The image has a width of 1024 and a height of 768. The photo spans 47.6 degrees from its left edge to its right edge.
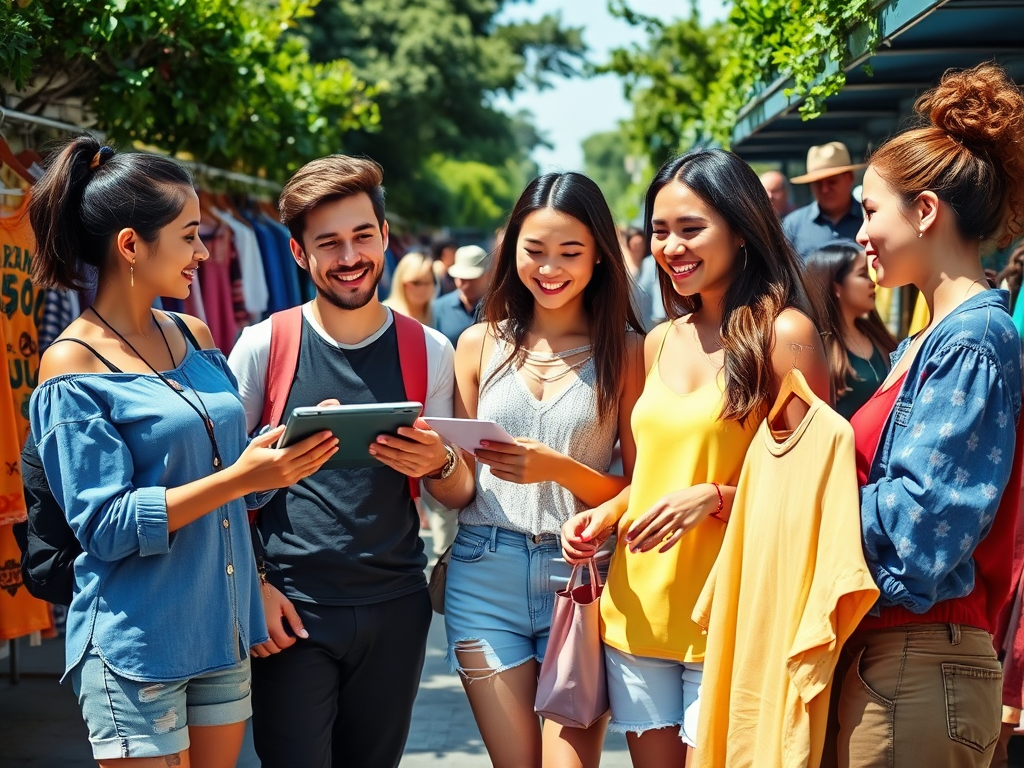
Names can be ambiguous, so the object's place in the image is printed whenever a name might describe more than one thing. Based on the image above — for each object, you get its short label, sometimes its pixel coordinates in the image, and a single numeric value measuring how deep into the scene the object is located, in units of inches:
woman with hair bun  88.6
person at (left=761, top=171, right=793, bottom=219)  310.8
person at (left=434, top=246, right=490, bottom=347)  324.8
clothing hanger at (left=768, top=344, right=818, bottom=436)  99.1
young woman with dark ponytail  105.1
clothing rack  186.9
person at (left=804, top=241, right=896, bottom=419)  207.0
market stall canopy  161.8
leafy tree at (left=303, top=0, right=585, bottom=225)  925.8
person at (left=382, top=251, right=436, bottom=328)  356.2
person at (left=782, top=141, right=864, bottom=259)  268.4
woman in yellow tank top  111.4
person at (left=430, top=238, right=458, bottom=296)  501.2
